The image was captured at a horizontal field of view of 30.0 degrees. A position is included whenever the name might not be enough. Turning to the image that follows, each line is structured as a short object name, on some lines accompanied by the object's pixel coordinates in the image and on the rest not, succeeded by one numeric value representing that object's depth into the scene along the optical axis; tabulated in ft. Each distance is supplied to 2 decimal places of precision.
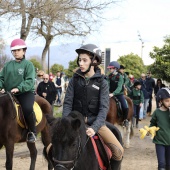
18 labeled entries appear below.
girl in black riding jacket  11.67
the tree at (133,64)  149.90
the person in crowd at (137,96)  43.11
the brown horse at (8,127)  18.48
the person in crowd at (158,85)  53.83
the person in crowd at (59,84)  62.64
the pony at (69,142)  9.22
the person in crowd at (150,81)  52.33
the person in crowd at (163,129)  16.75
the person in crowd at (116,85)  28.48
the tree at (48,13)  32.19
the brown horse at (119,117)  28.25
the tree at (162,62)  48.83
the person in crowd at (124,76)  33.53
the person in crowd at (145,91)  50.26
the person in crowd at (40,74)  39.80
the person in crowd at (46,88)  37.83
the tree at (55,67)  220.68
